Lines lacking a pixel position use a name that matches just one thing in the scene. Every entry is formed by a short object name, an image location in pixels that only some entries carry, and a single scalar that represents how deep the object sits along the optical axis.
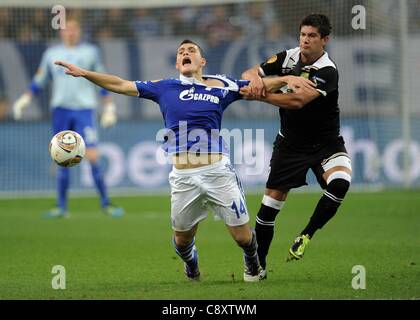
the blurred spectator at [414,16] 18.00
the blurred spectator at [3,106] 18.26
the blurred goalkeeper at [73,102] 14.09
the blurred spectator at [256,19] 18.62
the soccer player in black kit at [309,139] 8.20
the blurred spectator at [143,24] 19.02
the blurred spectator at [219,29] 18.86
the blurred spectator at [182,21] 19.00
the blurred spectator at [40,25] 18.20
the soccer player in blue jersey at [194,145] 7.50
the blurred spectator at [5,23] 18.22
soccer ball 8.29
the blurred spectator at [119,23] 18.91
